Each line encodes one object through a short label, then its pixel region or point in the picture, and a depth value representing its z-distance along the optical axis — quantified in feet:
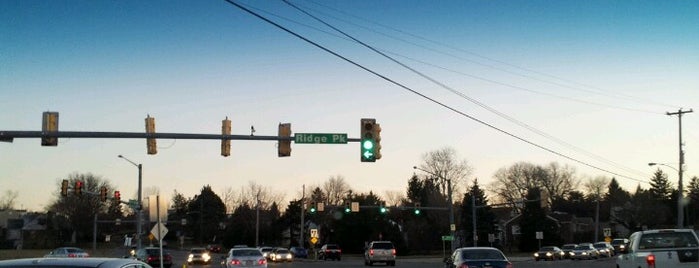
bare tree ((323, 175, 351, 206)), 446.97
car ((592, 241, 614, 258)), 235.81
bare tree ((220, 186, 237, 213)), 485.24
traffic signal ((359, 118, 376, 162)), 84.64
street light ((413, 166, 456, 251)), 187.19
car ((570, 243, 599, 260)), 219.61
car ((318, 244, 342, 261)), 245.45
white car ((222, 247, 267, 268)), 102.83
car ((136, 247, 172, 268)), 160.66
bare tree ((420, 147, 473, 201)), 359.87
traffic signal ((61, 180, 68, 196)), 139.64
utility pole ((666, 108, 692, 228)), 190.80
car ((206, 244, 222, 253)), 376.68
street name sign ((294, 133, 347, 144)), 83.76
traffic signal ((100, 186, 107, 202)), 157.28
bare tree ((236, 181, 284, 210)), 449.52
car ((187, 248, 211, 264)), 186.86
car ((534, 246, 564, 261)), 222.07
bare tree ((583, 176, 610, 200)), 491.31
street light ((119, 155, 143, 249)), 165.48
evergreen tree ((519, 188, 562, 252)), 322.14
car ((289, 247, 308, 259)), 263.70
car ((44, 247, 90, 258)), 168.84
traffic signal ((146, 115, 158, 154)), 78.05
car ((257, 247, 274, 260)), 224.70
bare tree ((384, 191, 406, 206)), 460.14
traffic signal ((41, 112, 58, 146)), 74.54
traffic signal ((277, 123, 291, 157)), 82.02
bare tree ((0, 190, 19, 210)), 531.58
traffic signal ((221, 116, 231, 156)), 80.74
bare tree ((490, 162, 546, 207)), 435.53
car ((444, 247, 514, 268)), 68.33
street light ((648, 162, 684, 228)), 191.21
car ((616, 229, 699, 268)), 58.49
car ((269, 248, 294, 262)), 221.05
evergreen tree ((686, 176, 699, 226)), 466.04
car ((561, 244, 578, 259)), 225.76
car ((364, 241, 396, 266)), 172.86
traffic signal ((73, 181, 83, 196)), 146.72
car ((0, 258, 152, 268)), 25.62
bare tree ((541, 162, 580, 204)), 453.99
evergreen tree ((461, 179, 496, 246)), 313.53
